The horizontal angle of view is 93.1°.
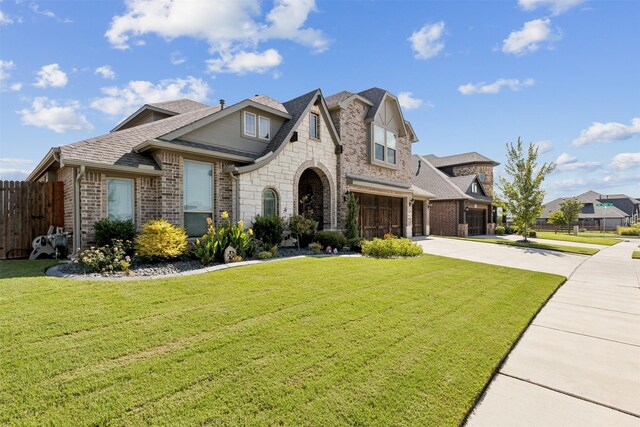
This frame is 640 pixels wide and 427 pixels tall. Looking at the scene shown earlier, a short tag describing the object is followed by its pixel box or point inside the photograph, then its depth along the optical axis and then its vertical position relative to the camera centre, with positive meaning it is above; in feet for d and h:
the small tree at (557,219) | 122.76 -1.30
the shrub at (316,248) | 39.57 -3.97
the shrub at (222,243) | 28.48 -2.41
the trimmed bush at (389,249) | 37.93 -4.00
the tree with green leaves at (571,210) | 117.60 +2.22
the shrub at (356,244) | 42.24 -3.75
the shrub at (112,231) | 28.43 -1.07
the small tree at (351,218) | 47.88 -0.14
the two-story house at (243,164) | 31.32 +6.95
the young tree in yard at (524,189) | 69.82 +6.47
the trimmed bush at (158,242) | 27.12 -2.04
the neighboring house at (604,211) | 176.04 +2.95
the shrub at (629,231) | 117.29 -6.24
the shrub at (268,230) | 37.22 -1.43
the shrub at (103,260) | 23.90 -3.28
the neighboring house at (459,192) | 84.84 +7.67
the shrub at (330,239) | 41.78 -2.94
